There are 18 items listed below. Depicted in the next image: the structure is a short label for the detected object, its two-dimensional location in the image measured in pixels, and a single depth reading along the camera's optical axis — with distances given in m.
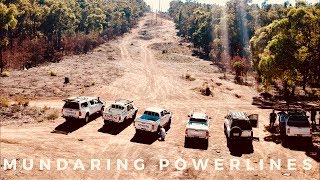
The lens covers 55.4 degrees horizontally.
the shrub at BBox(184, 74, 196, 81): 46.85
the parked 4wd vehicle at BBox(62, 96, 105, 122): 22.31
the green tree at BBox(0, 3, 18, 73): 40.94
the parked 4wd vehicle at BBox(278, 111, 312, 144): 19.56
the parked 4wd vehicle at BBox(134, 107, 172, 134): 20.00
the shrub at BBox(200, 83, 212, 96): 38.05
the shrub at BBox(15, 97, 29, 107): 26.80
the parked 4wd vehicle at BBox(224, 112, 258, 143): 19.20
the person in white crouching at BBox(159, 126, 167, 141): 19.81
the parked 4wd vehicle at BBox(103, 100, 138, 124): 21.98
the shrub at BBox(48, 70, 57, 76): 41.07
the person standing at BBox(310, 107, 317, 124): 25.31
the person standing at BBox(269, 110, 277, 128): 24.40
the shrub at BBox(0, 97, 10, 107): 25.94
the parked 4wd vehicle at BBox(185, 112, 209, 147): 19.14
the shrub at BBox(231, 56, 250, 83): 48.79
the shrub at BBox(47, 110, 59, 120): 24.14
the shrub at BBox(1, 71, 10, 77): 38.91
